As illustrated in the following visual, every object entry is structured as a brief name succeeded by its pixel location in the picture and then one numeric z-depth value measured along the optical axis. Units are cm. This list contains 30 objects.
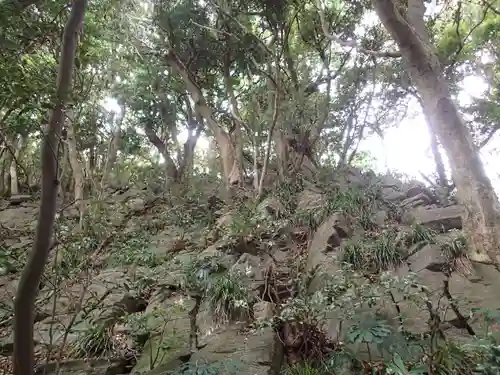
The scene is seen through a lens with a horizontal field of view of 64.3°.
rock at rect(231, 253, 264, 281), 523
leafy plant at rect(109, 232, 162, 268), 694
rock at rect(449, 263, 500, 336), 400
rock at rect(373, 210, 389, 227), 671
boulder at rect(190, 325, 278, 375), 369
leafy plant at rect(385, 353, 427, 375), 270
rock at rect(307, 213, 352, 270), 582
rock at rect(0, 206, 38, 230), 941
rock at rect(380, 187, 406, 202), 799
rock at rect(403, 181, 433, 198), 815
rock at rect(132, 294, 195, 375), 392
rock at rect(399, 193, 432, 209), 741
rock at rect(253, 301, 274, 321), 451
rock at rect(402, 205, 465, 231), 602
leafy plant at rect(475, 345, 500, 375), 240
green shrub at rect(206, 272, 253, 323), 455
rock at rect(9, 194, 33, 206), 1128
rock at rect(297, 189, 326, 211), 745
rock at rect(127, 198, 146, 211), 1052
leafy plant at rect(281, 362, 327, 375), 349
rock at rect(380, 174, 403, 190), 886
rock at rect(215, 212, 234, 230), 725
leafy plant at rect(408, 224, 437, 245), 542
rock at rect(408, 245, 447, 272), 493
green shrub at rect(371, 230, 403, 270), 531
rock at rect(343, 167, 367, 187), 880
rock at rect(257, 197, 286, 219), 727
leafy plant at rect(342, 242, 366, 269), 540
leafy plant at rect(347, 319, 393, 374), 292
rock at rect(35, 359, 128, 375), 399
